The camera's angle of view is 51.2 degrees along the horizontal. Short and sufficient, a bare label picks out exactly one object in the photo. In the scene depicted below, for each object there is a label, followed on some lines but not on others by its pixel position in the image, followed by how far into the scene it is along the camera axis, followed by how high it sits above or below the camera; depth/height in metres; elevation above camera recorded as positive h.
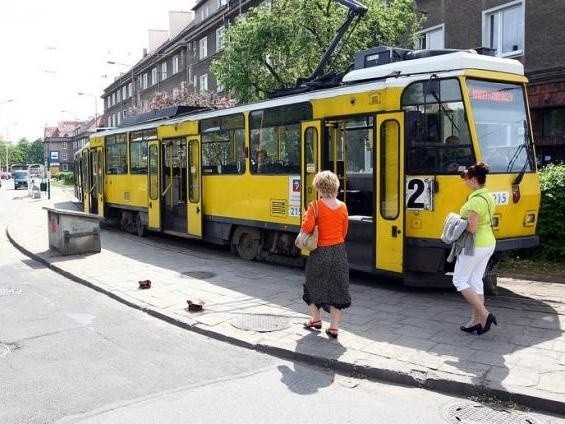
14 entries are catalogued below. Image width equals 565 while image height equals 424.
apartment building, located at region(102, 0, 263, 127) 39.03 +9.11
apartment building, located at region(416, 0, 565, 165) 17.20 +3.68
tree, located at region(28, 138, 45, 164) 138.50 +4.42
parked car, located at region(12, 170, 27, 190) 56.80 -0.79
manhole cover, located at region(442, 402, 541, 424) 4.38 -1.92
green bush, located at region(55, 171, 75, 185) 64.76 -0.92
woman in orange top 6.09 -0.92
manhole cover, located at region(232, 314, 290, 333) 6.67 -1.83
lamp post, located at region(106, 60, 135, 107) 61.81 +8.32
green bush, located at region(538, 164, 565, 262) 9.61 -0.88
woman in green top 6.05 -0.83
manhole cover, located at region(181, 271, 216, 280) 9.91 -1.84
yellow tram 7.59 +0.11
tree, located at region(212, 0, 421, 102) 15.27 +3.42
